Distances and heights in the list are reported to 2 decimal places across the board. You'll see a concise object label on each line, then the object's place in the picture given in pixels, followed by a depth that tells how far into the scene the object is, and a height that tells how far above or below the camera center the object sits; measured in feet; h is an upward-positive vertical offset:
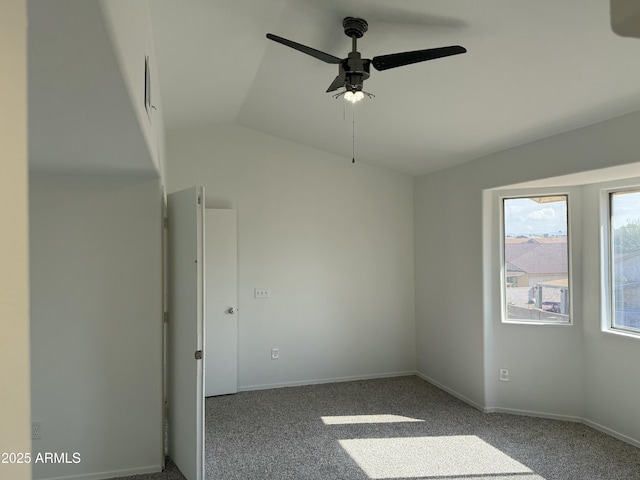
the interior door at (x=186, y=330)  9.50 -1.94
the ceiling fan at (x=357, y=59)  6.97 +3.35
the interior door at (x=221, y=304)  15.57 -2.01
